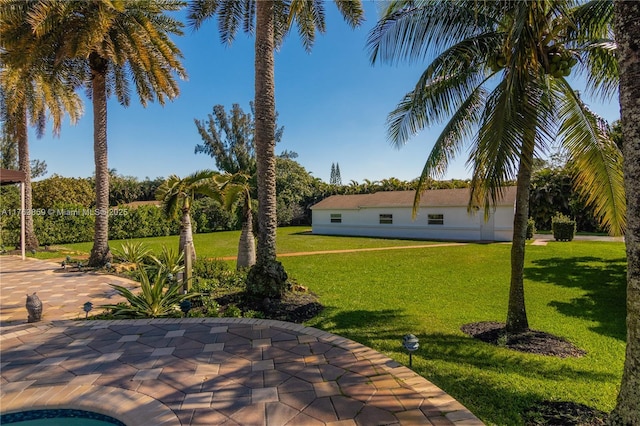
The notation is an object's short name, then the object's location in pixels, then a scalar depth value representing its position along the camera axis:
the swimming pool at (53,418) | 3.46
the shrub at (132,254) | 12.80
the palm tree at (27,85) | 10.56
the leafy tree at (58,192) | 24.78
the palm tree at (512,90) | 4.07
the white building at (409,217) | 21.41
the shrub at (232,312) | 6.58
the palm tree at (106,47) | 10.03
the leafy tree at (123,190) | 41.06
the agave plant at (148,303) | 6.61
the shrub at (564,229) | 20.39
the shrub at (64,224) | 21.52
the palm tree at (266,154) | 7.48
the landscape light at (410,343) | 4.12
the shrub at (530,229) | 20.86
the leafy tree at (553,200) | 26.84
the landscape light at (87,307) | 6.09
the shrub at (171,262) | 9.64
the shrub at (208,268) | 10.40
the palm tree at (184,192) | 11.73
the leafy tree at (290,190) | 35.05
